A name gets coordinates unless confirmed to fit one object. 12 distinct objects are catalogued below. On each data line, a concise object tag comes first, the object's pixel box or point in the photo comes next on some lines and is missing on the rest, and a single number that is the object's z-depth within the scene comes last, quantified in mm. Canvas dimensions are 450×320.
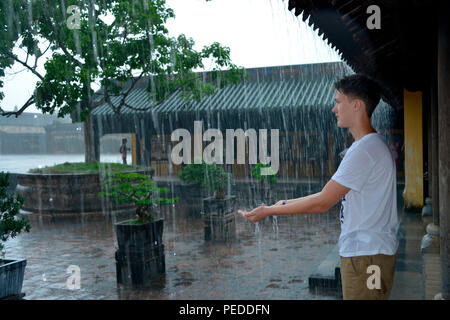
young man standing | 1780
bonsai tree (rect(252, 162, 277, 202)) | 13703
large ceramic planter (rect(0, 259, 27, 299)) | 4359
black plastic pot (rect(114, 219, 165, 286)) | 5703
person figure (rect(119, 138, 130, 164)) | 20522
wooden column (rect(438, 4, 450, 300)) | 2758
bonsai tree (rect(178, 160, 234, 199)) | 12164
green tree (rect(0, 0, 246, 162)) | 10828
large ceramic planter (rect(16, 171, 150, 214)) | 12016
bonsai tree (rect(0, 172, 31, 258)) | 4633
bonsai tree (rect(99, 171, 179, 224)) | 5991
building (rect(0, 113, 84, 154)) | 41594
